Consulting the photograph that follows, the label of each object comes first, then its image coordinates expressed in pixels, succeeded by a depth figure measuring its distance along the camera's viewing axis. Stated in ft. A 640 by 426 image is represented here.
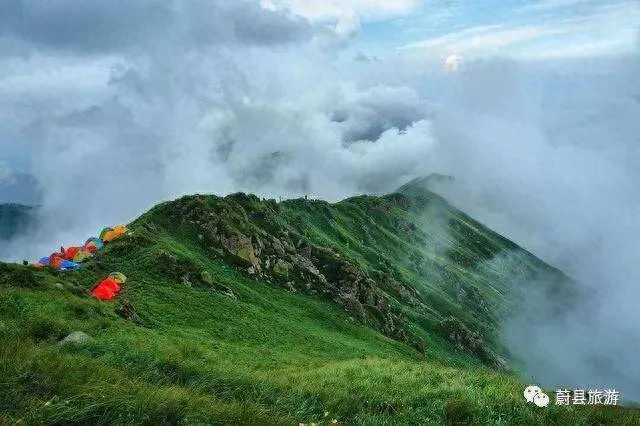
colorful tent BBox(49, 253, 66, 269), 190.56
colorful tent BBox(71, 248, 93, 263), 188.98
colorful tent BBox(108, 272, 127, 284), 150.66
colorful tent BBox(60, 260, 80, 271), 160.59
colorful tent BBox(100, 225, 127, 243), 216.90
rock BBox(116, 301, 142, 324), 118.36
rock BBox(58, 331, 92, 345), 58.01
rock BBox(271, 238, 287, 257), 253.01
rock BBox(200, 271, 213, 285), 175.99
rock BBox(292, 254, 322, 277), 255.70
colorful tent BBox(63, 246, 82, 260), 205.75
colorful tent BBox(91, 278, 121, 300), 134.41
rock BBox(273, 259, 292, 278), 236.73
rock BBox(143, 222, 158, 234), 209.50
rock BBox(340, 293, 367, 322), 248.26
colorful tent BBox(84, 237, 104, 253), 204.78
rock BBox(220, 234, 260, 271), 221.72
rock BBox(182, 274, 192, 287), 167.73
